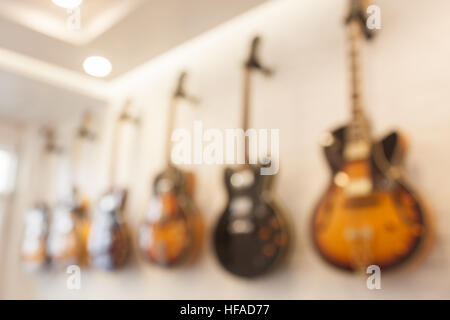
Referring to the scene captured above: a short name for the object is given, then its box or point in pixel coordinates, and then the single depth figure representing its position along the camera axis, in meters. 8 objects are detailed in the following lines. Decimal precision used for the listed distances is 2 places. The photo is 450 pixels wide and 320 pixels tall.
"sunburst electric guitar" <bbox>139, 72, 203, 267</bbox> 1.52
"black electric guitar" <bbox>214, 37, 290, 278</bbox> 1.26
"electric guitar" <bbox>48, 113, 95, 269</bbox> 2.08
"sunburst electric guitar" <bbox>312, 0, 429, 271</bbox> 0.98
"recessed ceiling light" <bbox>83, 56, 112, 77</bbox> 1.90
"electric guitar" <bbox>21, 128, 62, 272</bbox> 2.28
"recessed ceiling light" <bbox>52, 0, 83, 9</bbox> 1.53
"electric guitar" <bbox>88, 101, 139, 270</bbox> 1.83
